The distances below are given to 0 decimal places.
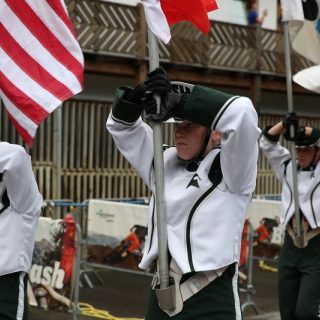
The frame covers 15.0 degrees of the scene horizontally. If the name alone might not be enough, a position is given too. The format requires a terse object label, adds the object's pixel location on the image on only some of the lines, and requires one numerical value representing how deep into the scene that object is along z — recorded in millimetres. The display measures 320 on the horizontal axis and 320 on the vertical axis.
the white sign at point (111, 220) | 13910
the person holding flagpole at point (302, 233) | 9304
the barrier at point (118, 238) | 13649
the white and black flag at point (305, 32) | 9415
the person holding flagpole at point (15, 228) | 6374
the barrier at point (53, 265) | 12181
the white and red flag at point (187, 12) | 6192
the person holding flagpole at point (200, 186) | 5481
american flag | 6485
